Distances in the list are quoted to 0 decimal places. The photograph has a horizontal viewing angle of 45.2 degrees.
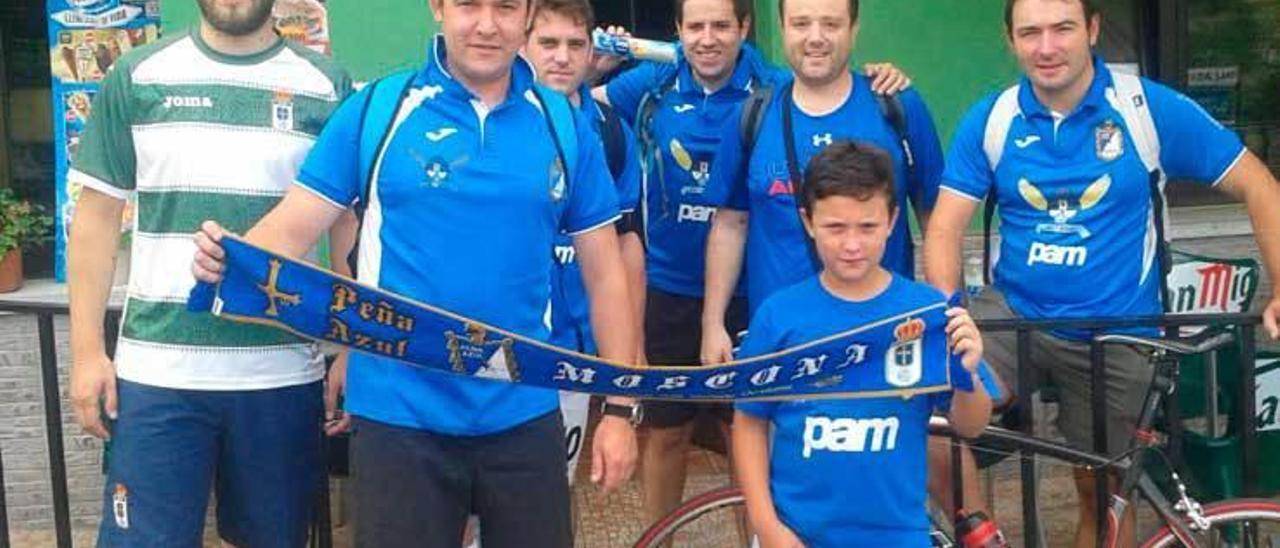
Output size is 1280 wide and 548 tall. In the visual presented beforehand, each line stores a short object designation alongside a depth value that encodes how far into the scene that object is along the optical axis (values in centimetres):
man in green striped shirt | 342
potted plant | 610
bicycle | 384
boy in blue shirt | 333
